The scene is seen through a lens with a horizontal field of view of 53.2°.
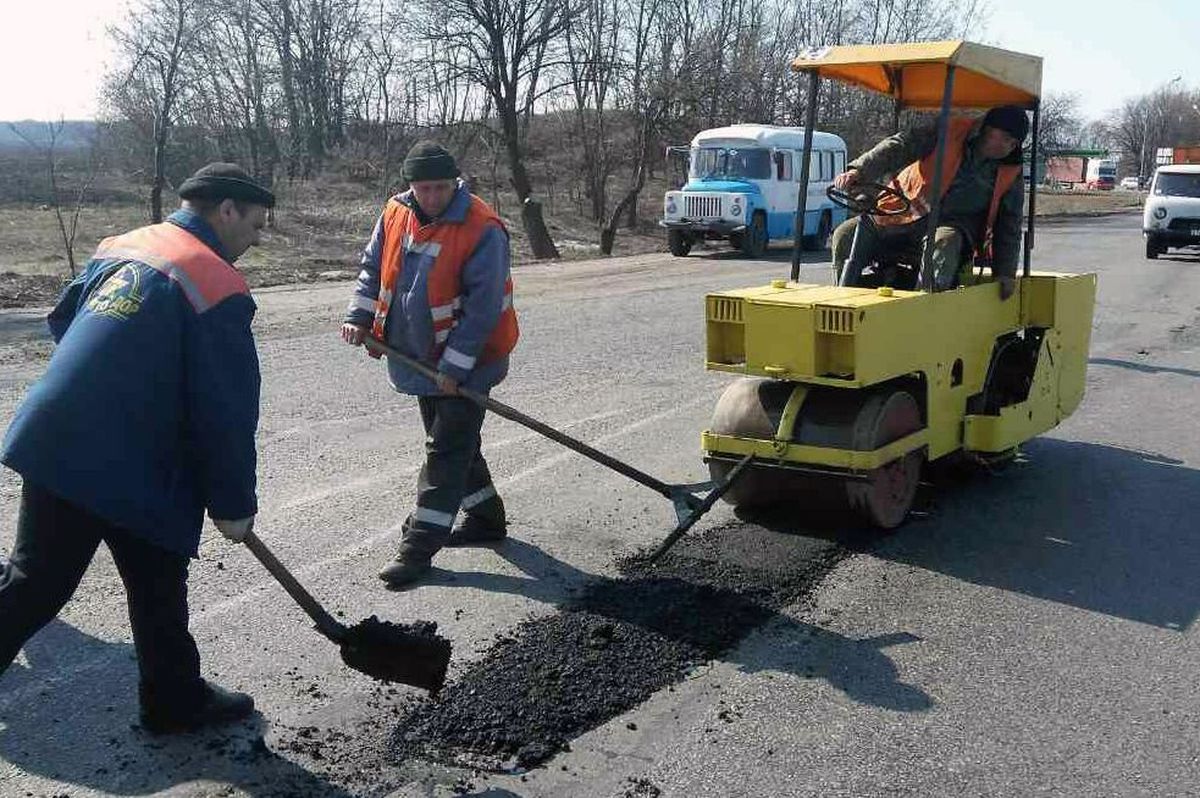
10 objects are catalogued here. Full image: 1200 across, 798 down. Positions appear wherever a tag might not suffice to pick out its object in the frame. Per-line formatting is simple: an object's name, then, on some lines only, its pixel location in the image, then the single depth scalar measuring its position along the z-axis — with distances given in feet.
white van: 72.74
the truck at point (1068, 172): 236.02
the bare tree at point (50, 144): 52.90
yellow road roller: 17.30
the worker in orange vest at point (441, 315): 16.03
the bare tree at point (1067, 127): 149.65
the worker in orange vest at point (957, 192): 20.53
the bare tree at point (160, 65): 64.03
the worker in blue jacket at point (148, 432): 10.75
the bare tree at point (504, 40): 86.99
